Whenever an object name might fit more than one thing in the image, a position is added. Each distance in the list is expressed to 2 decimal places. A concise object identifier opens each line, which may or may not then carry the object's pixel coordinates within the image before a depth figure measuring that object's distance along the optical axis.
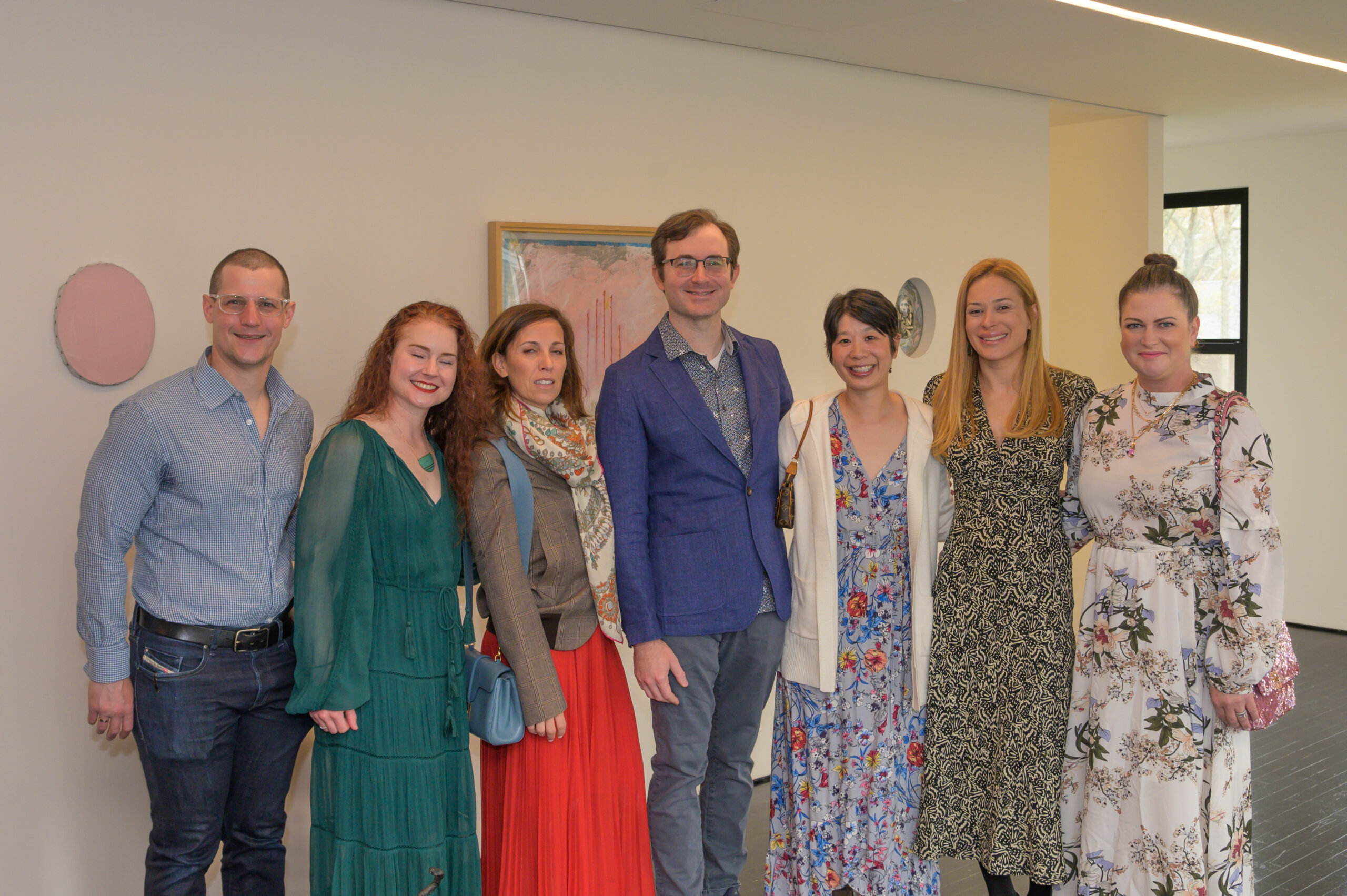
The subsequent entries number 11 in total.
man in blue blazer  2.79
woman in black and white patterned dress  2.84
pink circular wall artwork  3.14
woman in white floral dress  2.63
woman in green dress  2.40
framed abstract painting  4.01
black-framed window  7.77
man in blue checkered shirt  2.53
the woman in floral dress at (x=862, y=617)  2.87
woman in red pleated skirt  2.56
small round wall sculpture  5.36
